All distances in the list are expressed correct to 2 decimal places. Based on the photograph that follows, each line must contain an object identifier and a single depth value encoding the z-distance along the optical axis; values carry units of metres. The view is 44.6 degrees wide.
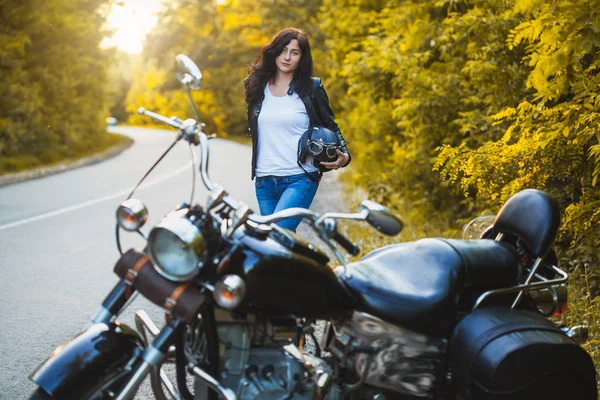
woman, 4.78
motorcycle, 2.61
